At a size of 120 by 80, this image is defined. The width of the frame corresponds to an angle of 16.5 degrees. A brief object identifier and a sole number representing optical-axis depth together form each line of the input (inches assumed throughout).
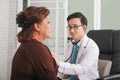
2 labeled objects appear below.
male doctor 131.6
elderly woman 108.0
